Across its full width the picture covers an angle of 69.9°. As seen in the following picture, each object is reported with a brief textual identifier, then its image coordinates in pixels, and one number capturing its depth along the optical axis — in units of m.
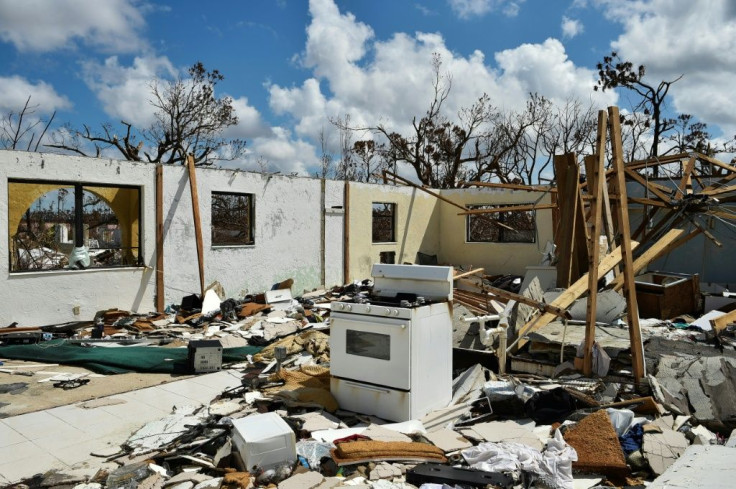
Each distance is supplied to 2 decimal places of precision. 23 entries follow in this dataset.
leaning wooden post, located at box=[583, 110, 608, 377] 5.80
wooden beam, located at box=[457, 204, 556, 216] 12.15
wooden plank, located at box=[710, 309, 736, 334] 7.28
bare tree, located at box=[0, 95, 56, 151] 18.39
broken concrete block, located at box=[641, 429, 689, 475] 3.98
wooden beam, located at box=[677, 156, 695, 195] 10.62
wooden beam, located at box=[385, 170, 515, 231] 15.20
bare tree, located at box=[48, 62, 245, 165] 21.97
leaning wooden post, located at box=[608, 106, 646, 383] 5.64
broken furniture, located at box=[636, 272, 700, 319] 9.62
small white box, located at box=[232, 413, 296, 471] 3.87
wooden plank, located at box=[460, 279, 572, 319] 5.95
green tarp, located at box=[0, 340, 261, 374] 7.17
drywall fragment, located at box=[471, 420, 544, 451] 4.38
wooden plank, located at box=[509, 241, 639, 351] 6.63
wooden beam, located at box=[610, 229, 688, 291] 8.86
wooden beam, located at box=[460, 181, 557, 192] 12.39
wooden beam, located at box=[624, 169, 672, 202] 9.58
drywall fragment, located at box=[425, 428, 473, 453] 4.35
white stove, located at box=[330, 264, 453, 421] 4.87
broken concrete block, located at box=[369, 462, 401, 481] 3.87
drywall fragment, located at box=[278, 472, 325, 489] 3.68
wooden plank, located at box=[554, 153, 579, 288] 6.64
